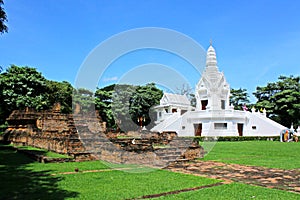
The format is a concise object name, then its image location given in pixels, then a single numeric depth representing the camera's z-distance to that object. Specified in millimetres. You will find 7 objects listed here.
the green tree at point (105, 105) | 42812
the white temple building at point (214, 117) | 36344
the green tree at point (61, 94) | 41219
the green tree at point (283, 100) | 42312
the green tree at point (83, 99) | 42375
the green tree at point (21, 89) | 30859
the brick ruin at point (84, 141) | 11242
